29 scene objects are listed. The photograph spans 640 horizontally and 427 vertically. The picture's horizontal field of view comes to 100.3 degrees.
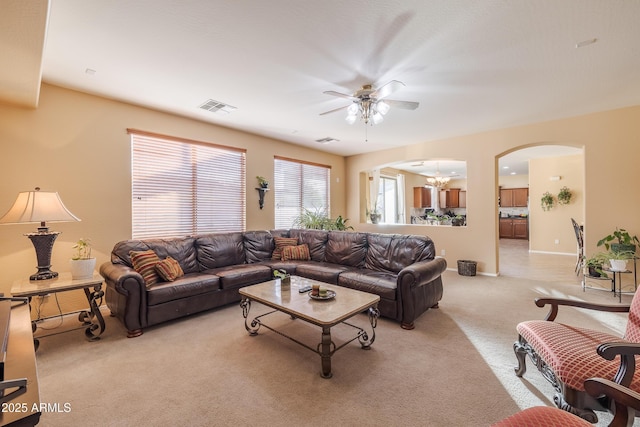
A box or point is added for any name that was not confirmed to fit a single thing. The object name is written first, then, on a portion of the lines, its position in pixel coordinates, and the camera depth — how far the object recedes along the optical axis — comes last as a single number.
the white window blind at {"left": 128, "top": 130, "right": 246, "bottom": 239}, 3.97
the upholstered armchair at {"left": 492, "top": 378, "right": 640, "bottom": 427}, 1.11
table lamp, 2.57
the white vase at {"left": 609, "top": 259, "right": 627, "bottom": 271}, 3.71
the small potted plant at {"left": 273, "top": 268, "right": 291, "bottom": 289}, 2.88
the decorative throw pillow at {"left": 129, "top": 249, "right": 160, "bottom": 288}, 3.16
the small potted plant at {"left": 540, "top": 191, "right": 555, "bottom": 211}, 7.55
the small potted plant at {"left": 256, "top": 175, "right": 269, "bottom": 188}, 5.36
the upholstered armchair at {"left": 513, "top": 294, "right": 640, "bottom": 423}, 1.29
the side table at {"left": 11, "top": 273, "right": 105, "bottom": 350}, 2.43
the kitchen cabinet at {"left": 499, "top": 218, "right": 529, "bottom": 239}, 10.23
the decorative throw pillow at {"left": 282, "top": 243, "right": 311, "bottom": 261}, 4.61
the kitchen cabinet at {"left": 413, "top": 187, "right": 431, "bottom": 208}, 10.58
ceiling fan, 2.92
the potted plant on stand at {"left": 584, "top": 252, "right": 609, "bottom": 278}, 3.99
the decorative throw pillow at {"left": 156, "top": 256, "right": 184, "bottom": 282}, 3.27
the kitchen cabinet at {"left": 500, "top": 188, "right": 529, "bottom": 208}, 10.34
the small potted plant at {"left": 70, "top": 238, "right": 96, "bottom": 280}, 2.78
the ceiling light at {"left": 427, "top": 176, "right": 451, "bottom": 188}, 8.73
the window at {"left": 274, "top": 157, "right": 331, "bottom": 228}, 5.91
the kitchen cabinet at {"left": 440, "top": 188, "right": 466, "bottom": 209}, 11.37
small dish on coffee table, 2.53
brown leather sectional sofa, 2.94
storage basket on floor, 5.18
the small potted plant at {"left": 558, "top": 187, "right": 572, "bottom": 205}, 7.29
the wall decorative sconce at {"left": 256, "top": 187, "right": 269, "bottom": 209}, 5.38
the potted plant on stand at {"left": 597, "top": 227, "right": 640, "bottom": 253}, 3.81
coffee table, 2.10
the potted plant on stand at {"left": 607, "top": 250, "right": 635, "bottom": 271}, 3.72
